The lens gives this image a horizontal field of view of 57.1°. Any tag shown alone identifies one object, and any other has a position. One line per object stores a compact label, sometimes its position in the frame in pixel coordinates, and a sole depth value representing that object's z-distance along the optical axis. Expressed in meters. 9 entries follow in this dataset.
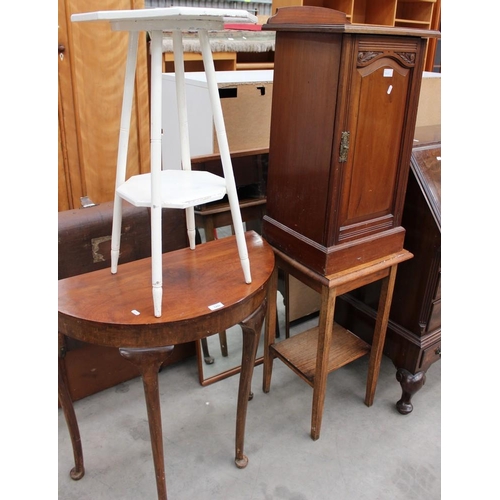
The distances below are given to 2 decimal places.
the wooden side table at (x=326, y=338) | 1.52
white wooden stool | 1.00
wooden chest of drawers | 1.67
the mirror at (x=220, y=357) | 2.00
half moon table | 1.15
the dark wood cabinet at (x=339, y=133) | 1.28
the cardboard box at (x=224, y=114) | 1.94
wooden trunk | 1.61
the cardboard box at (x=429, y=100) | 2.56
